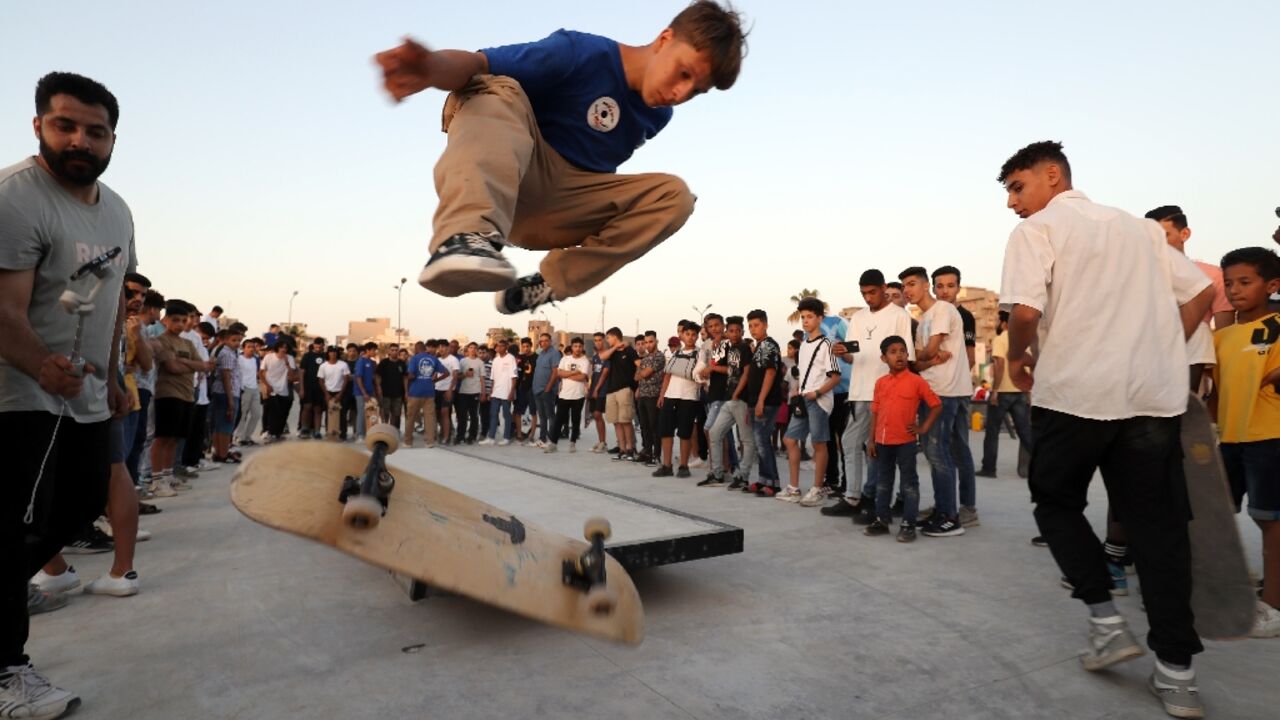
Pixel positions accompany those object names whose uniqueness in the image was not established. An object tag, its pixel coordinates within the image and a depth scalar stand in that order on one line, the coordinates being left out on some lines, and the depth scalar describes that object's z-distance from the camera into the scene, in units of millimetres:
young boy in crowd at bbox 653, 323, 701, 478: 8211
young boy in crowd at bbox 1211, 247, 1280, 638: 3291
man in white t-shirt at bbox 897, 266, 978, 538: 5137
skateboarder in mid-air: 1828
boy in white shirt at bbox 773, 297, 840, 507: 6328
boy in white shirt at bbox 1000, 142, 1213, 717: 2666
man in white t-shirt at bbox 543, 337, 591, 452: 10633
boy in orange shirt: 5039
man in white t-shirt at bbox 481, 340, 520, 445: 11734
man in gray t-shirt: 2363
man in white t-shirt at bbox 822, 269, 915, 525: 5621
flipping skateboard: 1378
